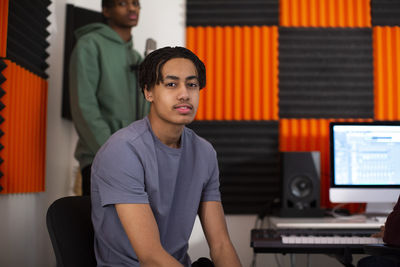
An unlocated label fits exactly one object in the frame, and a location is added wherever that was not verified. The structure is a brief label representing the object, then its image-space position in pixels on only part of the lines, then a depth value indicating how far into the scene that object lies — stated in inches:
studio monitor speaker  112.2
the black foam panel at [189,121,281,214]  129.2
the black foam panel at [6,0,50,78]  92.0
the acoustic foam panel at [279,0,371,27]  131.9
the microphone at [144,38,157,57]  97.3
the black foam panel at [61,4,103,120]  119.3
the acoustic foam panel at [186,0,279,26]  133.1
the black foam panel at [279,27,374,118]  130.8
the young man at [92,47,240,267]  57.8
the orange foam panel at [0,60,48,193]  89.8
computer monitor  108.8
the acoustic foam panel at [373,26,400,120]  129.8
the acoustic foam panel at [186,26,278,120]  131.4
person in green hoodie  104.1
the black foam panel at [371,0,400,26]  131.8
